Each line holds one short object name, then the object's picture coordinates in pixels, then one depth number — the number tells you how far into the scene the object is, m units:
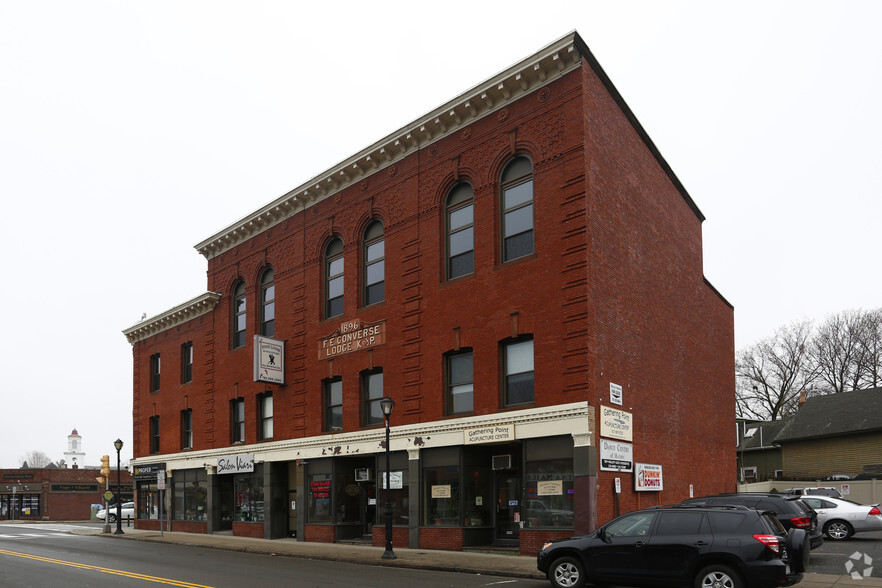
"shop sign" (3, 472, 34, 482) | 71.56
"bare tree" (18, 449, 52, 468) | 166.00
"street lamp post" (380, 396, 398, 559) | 21.27
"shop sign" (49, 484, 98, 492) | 71.12
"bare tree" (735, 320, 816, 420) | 66.38
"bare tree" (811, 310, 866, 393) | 61.97
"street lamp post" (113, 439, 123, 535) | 36.91
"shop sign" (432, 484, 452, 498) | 23.39
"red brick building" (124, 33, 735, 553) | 20.98
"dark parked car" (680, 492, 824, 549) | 16.91
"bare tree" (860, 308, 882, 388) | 60.19
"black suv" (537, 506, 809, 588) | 12.16
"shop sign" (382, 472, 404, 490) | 25.08
